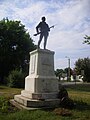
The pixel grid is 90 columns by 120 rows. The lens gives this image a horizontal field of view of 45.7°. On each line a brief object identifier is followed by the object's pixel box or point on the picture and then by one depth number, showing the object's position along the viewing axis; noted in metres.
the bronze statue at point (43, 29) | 5.91
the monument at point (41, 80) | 5.11
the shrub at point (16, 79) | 13.26
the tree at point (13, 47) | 17.99
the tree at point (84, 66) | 27.14
